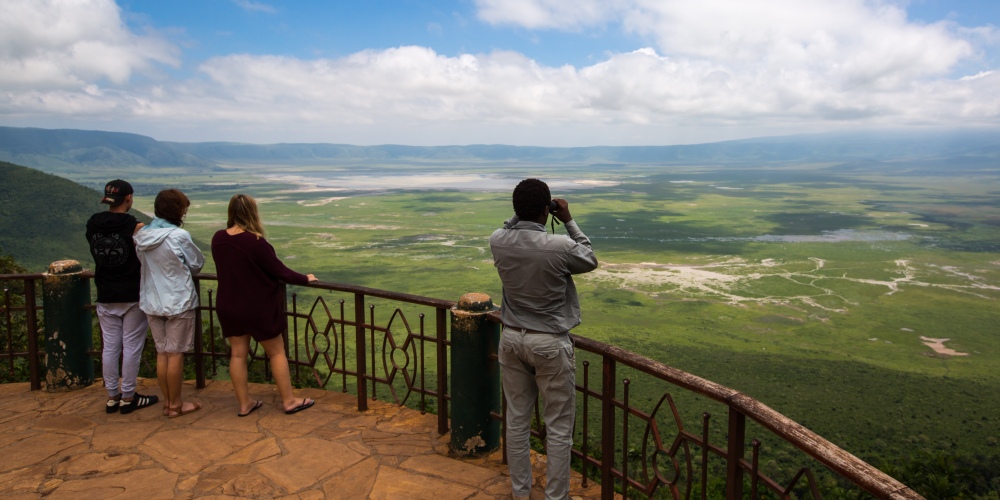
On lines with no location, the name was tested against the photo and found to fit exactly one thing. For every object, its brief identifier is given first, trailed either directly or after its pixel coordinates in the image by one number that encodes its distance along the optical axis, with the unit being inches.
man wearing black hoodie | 190.7
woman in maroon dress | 181.2
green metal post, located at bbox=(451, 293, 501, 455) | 169.2
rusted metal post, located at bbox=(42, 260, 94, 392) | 214.7
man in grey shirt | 133.0
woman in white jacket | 187.2
